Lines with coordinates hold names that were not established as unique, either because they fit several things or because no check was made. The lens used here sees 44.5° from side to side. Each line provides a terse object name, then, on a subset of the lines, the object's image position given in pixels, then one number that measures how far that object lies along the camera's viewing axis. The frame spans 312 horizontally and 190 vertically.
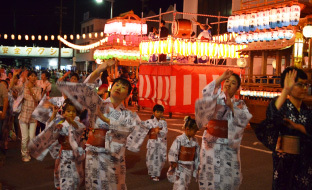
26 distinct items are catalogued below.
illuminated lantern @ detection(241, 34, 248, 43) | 16.79
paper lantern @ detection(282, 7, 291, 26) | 14.17
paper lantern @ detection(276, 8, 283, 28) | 14.50
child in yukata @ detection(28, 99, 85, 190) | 5.59
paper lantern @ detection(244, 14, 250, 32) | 16.06
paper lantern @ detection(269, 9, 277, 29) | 14.78
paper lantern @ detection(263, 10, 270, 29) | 15.06
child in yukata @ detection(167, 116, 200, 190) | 5.74
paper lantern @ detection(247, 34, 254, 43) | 16.53
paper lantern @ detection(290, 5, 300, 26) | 13.92
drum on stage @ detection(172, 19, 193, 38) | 16.66
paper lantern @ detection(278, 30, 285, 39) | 15.11
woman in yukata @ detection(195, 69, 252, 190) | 4.87
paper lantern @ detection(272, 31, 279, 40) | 15.38
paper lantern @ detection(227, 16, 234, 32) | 16.86
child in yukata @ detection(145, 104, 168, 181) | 7.43
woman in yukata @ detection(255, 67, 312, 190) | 3.93
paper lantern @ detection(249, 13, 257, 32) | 15.72
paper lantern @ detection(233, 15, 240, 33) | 16.60
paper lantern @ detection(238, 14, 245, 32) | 16.32
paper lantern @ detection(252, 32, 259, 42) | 16.27
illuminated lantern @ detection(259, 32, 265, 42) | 15.94
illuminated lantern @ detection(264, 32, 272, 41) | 15.63
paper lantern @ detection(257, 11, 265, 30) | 15.38
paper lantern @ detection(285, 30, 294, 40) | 14.95
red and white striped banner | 16.44
